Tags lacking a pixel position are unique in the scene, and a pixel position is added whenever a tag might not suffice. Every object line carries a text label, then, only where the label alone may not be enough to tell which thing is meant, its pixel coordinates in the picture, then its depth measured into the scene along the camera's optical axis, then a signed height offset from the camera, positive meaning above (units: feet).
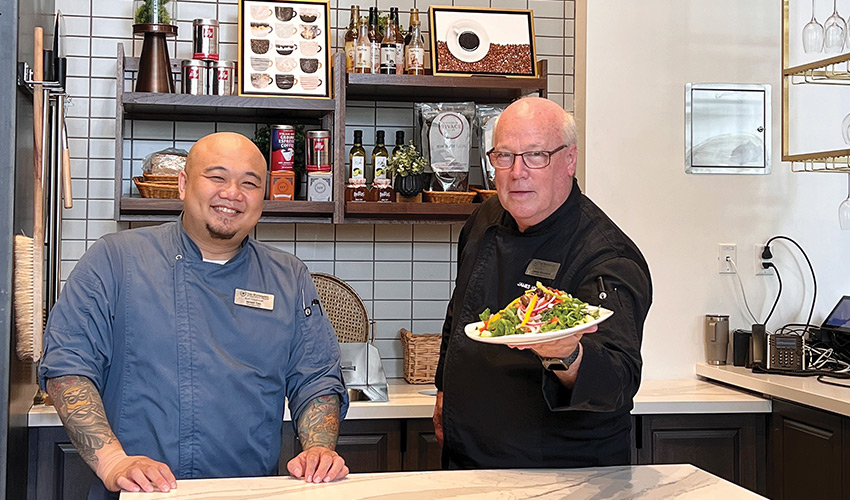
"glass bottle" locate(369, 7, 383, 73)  10.53 +2.43
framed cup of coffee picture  10.53 +2.40
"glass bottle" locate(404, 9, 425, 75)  10.52 +2.21
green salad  5.14 -0.38
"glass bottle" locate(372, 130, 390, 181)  10.54 +1.03
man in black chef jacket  6.63 -0.30
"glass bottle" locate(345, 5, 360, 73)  10.61 +2.47
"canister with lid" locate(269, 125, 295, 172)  10.31 +1.11
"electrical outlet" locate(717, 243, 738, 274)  11.30 -0.07
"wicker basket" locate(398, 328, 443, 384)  10.87 -1.32
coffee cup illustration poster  10.18 +2.22
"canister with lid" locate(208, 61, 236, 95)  10.10 +1.85
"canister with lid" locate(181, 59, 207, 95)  10.02 +1.85
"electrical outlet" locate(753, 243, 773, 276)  11.37 -0.17
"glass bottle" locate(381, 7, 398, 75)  10.46 +2.21
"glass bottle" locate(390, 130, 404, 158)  10.79 +1.29
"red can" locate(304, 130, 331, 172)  10.28 +1.08
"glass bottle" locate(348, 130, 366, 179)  10.55 +1.01
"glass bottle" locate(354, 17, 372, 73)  10.45 +2.20
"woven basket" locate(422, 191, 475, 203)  10.46 +0.58
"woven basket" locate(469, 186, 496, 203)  10.55 +0.63
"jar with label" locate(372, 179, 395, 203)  10.47 +0.64
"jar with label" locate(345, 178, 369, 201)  10.46 +0.64
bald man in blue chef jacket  6.32 -0.75
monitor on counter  10.47 -0.77
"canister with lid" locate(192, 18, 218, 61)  10.19 +2.30
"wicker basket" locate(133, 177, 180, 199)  9.88 +0.59
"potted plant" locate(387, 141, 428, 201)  10.42 +0.87
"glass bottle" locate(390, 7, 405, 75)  10.62 +2.29
